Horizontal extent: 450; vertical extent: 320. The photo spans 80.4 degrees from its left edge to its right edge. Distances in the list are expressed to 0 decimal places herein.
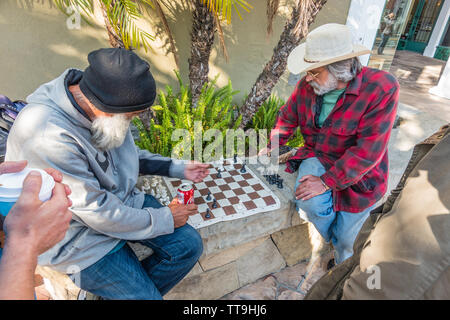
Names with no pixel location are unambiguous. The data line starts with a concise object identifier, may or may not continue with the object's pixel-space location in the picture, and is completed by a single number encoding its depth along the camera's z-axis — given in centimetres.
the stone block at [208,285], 243
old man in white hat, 211
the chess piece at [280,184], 291
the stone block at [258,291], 270
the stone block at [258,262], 274
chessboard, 249
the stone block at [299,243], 293
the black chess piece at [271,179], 297
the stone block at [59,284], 187
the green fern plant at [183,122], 357
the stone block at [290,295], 271
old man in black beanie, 148
